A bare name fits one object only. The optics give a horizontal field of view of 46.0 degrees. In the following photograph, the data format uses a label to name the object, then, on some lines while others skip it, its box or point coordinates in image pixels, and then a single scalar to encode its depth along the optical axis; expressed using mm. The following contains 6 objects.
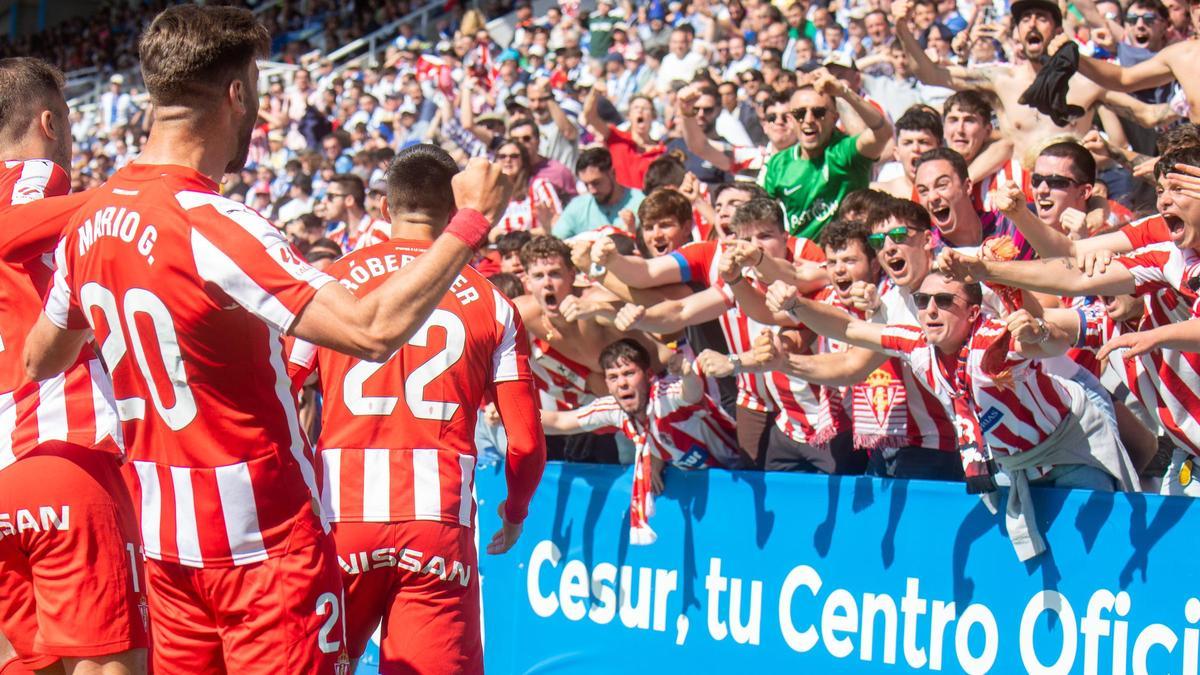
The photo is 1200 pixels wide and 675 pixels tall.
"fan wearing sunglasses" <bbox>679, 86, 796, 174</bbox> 10156
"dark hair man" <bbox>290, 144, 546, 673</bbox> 4574
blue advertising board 5496
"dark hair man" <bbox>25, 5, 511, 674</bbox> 3326
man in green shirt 8273
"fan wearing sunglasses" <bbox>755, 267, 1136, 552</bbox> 5645
